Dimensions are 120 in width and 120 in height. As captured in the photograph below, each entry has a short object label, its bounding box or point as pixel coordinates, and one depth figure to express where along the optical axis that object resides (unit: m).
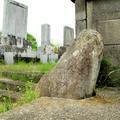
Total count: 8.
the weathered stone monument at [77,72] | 1.59
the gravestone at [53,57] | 5.34
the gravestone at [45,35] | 7.59
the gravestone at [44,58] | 5.07
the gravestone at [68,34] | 5.92
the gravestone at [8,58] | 4.29
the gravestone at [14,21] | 6.04
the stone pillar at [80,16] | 2.12
